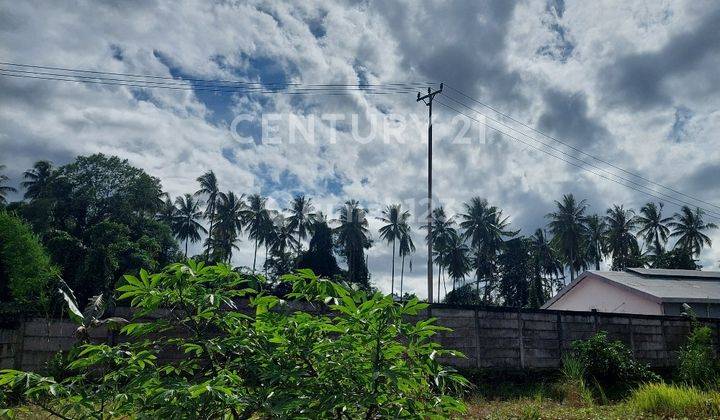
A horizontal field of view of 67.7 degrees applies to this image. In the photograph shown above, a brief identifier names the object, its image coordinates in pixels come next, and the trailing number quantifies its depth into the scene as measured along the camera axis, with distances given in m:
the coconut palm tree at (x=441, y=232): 49.66
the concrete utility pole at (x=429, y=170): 25.02
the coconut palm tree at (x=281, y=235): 50.09
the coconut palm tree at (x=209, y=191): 48.50
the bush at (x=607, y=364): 11.91
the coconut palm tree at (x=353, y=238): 46.03
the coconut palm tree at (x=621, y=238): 48.28
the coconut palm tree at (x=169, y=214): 47.81
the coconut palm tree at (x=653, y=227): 49.25
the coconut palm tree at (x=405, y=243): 51.88
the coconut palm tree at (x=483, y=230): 47.78
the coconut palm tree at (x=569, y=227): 46.34
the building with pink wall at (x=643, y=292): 21.23
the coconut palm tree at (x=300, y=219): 49.91
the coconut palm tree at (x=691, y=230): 46.59
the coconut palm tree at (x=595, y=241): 49.69
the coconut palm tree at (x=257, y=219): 49.66
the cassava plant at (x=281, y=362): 2.39
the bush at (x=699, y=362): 12.29
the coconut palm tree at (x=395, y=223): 51.56
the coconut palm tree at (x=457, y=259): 50.59
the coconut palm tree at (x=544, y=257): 51.16
